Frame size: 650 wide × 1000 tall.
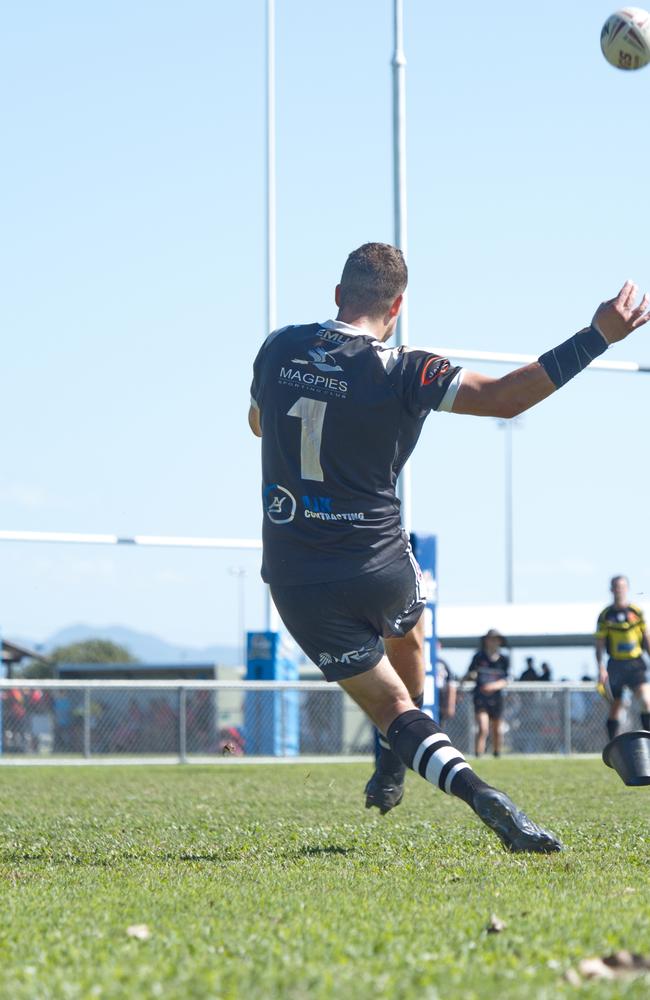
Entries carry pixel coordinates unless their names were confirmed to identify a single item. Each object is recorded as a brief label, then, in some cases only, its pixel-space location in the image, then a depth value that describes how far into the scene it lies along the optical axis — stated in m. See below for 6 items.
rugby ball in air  19.27
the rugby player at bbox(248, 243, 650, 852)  10.37
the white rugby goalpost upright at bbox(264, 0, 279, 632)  58.37
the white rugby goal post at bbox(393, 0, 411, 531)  37.37
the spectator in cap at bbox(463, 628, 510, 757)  42.59
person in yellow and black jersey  31.31
